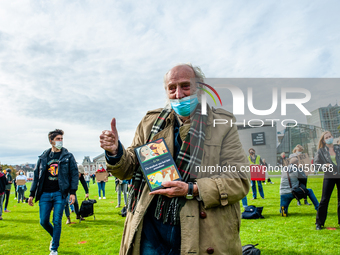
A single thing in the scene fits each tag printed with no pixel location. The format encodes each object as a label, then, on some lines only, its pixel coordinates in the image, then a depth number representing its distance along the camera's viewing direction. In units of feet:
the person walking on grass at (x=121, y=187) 35.31
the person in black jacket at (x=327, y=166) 16.63
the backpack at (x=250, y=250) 14.26
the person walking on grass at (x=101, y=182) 44.43
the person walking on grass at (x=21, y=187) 49.16
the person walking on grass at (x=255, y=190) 36.38
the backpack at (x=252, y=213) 25.32
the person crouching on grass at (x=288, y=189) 25.05
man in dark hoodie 16.30
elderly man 5.91
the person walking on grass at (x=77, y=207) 27.99
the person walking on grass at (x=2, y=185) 31.40
